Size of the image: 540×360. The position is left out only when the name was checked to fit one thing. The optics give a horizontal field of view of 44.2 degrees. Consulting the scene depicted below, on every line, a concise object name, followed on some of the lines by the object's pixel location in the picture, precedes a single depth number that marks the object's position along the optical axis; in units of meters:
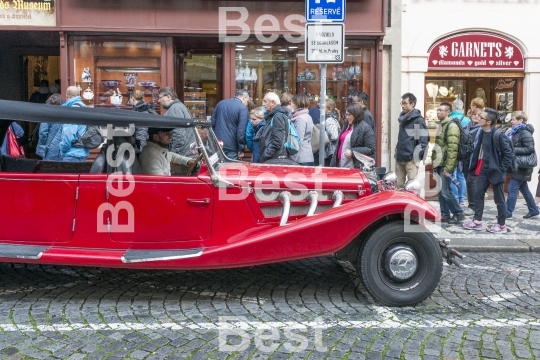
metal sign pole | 7.79
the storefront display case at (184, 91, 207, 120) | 11.68
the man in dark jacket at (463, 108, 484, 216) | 9.40
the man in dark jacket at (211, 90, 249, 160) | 9.56
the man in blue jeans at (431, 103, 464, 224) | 8.84
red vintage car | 5.21
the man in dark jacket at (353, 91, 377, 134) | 9.66
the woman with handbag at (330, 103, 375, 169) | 8.39
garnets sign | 11.57
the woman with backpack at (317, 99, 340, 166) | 9.42
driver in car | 5.52
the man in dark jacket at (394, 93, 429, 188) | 8.91
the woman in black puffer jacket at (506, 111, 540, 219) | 9.34
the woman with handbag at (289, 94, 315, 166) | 8.78
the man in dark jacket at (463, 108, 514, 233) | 8.26
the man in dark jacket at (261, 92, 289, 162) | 8.00
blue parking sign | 7.82
